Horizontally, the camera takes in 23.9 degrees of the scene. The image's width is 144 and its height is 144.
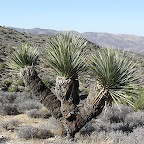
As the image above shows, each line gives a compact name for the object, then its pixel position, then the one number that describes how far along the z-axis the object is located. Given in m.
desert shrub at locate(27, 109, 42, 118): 12.26
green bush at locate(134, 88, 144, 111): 13.02
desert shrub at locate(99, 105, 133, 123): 11.72
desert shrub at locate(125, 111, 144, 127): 11.34
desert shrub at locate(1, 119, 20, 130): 10.06
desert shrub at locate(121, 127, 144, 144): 8.00
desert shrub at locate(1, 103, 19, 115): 12.66
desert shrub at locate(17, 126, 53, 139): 8.99
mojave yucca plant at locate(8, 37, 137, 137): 8.08
